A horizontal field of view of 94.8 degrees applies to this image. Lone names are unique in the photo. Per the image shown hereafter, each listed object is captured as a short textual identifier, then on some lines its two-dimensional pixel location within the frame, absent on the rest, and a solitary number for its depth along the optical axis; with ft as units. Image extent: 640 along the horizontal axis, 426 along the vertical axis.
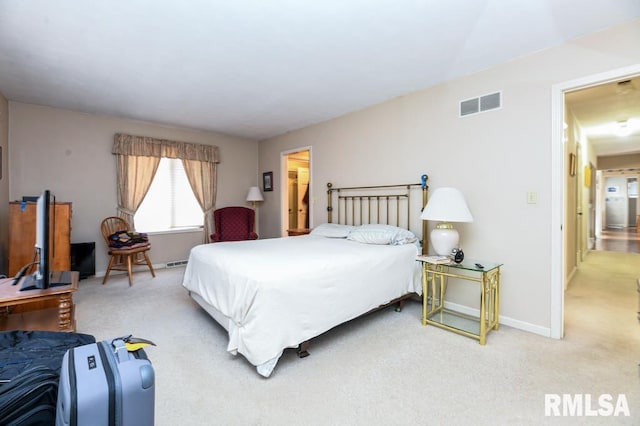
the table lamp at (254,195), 18.65
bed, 6.26
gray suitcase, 2.79
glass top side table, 7.76
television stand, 5.62
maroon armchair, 16.96
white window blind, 15.94
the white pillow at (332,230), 11.97
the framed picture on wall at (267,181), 18.80
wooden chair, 13.07
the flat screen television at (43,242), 5.92
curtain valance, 14.70
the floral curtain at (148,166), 14.84
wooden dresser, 9.69
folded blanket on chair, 13.20
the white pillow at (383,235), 10.11
